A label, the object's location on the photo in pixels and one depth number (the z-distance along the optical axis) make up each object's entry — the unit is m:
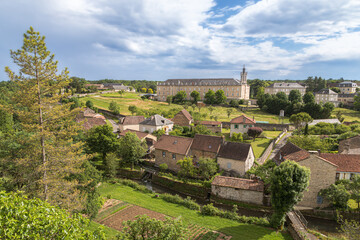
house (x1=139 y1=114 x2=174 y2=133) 51.88
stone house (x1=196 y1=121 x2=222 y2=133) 56.03
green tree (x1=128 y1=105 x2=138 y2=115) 75.32
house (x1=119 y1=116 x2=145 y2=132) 54.47
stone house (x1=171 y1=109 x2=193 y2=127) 60.41
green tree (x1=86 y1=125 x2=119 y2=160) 36.25
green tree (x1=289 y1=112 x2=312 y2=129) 57.71
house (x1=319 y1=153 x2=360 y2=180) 26.55
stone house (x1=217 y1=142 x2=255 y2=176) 31.27
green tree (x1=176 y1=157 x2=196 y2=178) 31.14
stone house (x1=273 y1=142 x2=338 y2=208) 24.97
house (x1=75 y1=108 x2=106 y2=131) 48.56
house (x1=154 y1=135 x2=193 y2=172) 35.38
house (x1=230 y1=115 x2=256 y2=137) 50.68
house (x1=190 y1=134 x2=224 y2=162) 34.59
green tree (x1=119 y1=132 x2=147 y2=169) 35.00
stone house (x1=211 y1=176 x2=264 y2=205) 26.16
